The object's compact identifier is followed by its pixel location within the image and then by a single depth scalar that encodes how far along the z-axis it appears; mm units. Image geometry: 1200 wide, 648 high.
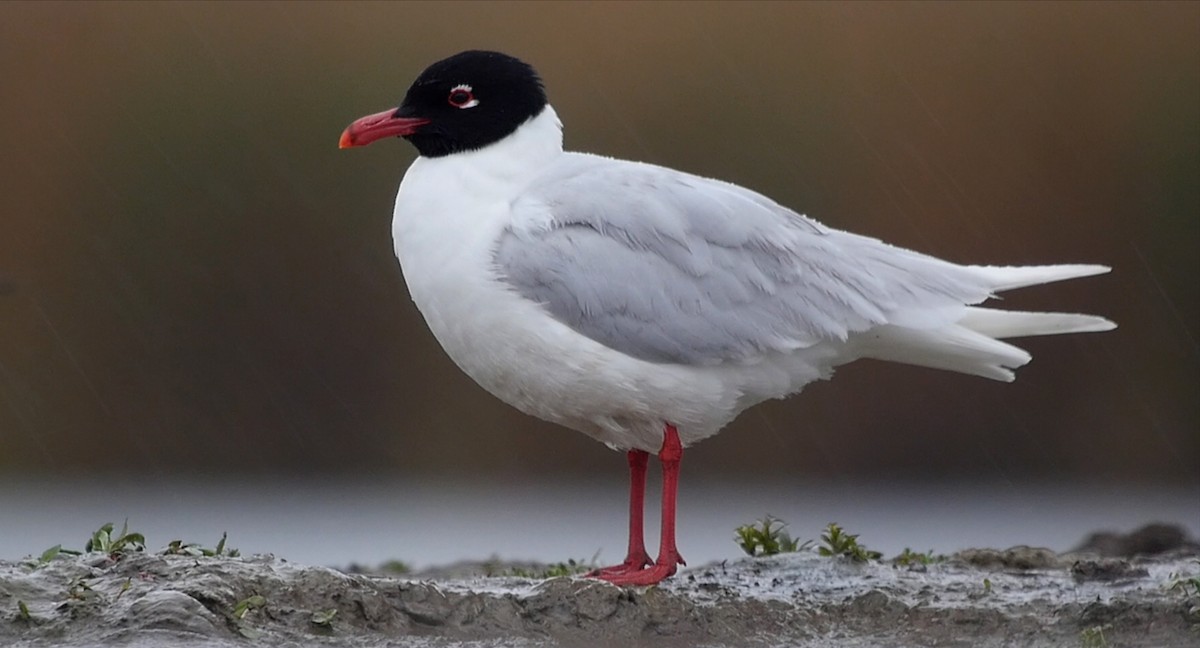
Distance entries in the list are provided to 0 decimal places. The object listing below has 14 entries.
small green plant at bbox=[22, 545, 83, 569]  11204
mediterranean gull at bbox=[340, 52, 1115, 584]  11766
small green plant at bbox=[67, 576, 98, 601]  10312
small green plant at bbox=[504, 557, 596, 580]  13328
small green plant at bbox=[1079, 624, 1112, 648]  10570
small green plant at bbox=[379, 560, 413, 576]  15047
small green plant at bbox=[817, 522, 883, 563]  13227
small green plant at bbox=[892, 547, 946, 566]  13758
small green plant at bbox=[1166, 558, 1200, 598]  11367
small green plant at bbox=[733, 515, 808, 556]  13742
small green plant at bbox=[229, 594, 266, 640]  10133
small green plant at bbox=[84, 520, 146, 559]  11500
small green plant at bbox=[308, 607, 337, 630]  10375
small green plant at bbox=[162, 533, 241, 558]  11398
